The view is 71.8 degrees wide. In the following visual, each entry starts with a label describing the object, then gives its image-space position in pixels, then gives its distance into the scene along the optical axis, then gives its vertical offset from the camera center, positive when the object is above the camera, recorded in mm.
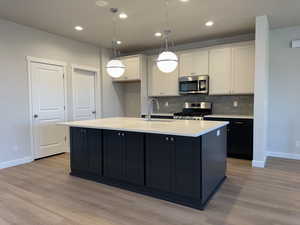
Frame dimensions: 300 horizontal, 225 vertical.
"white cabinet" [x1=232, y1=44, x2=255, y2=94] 4434 +781
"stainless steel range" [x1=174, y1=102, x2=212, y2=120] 4959 -154
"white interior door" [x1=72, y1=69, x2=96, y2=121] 5230 +274
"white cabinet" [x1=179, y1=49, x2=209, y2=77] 4969 +1038
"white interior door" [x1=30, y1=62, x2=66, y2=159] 4398 -53
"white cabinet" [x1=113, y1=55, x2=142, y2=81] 5695 +1039
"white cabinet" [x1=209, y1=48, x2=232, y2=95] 4684 +775
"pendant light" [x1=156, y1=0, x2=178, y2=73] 2879 +611
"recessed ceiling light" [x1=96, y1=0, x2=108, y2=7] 3204 +1598
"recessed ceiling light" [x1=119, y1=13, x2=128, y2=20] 3681 +1618
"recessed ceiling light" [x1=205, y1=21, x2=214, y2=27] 4051 +1620
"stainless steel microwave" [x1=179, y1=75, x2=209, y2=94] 4930 +503
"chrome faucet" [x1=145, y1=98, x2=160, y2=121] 6022 +60
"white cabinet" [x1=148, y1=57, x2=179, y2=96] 5453 +632
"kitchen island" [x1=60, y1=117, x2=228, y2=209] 2396 -689
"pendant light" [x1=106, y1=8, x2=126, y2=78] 3354 +610
